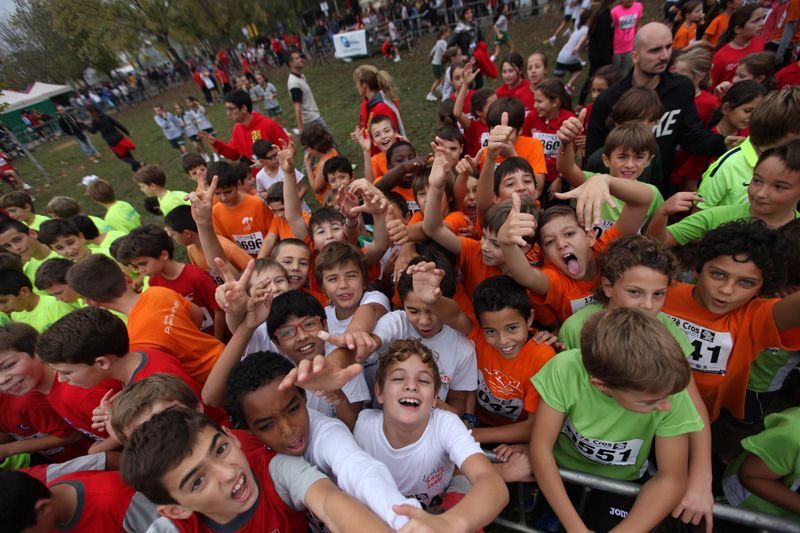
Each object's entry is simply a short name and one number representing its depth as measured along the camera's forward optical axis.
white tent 24.35
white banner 20.42
